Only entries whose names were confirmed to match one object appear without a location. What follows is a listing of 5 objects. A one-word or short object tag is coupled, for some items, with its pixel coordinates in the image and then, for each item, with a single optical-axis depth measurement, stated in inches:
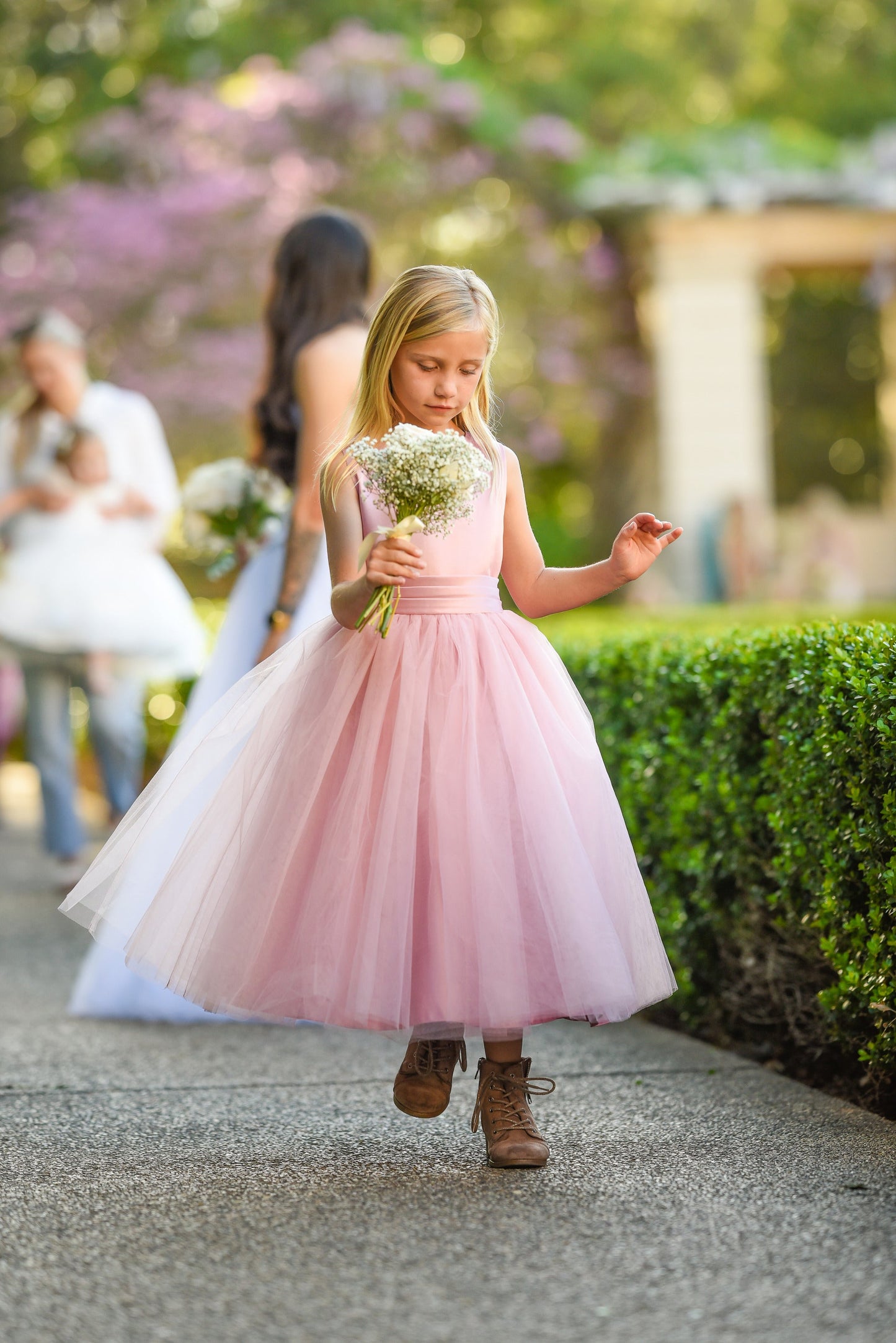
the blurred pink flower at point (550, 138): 1255.0
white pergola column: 1202.6
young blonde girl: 226.4
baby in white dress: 512.6
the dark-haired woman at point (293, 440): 332.0
